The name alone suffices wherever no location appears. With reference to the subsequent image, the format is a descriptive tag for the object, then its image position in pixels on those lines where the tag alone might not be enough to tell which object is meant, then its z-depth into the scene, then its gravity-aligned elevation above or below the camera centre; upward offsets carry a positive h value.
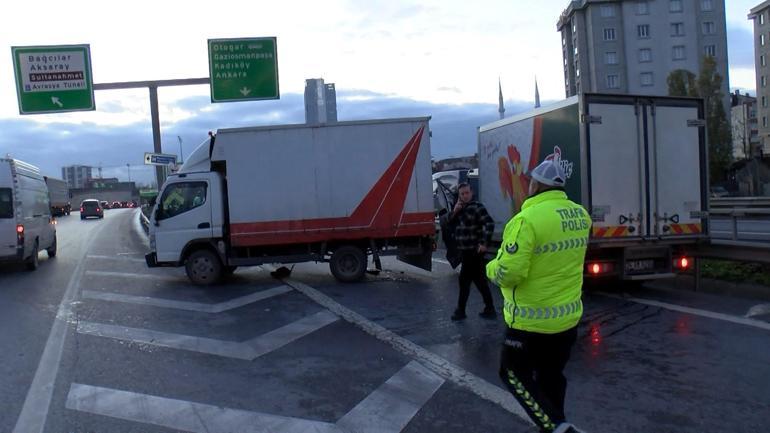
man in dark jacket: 7.93 -0.68
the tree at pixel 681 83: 41.06 +6.15
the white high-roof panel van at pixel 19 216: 13.77 -0.02
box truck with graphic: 8.90 +0.08
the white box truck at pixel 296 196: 11.57 +0.05
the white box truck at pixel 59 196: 50.81 +1.44
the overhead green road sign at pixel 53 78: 16.88 +3.68
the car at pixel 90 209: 49.09 +0.12
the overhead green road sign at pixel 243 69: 17.75 +3.80
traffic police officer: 3.50 -0.60
